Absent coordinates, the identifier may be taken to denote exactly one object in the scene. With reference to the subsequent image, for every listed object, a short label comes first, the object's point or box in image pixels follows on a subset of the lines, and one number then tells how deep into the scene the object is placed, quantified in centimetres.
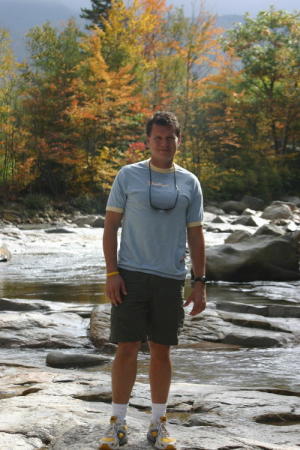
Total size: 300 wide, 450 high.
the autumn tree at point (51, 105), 2302
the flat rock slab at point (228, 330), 528
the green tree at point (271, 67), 2650
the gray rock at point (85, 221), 1799
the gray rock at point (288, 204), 2115
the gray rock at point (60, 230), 1569
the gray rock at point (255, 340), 526
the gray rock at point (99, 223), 1753
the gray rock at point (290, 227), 1248
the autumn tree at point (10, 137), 2222
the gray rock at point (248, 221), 1714
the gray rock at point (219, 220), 1859
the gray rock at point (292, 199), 2505
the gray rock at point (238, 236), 1129
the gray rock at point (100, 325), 520
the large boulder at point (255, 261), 921
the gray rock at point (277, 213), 1862
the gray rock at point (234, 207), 2378
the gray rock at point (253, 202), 2438
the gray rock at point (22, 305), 632
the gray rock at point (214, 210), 2247
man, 282
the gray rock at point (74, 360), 455
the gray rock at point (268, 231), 1065
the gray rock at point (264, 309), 634
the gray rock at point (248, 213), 2053
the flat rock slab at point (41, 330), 523
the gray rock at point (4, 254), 1173
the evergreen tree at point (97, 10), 3448
